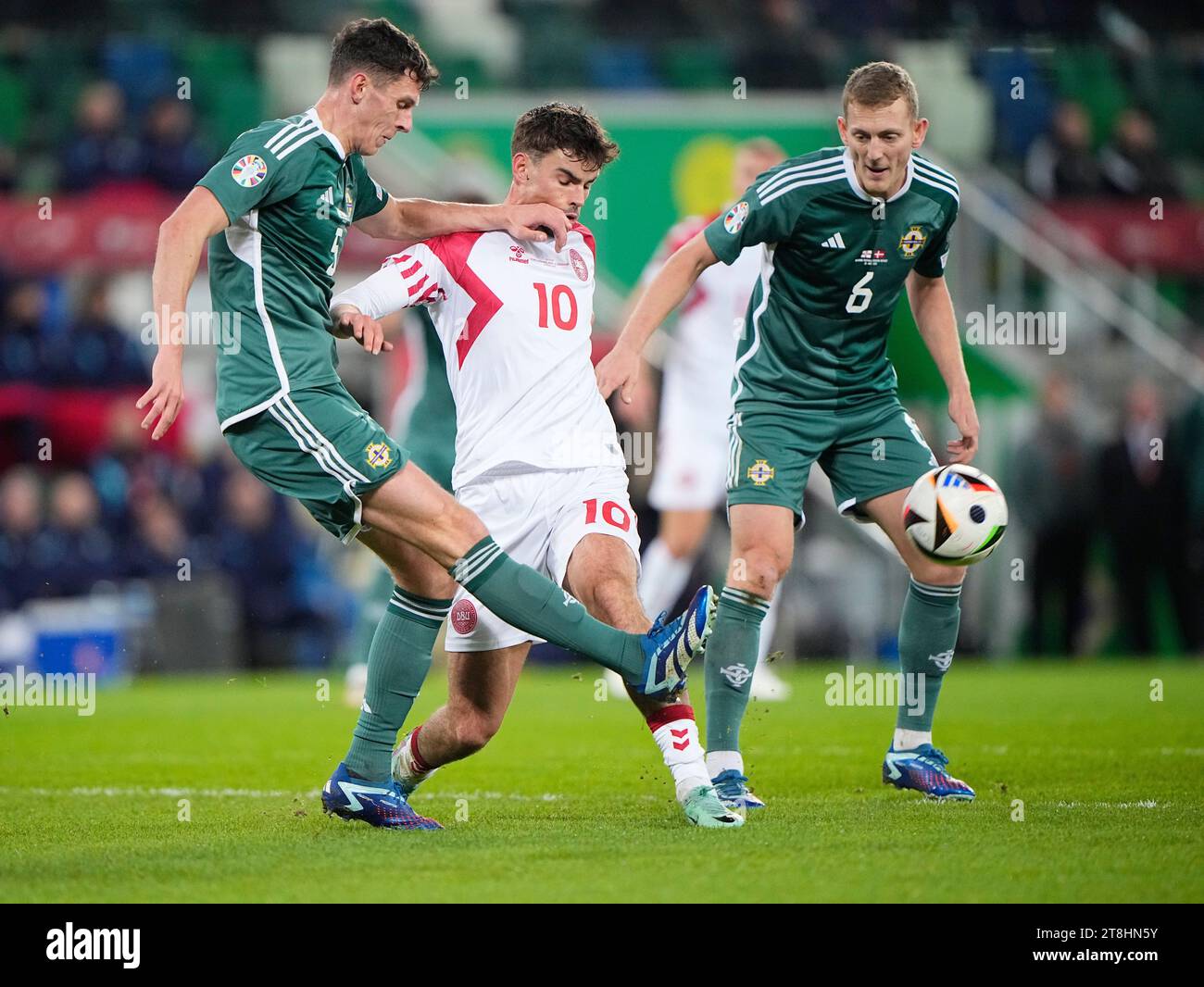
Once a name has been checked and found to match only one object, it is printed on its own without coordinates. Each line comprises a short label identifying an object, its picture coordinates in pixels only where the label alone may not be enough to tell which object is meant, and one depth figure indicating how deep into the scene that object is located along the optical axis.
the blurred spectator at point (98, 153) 14.50
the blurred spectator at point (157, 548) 12.83
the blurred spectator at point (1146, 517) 13.62
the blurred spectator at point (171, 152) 14.43
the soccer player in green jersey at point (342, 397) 4.97
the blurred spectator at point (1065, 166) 15.32
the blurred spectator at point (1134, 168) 15.41
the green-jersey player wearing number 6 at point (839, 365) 5.83
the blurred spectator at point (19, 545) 12.53
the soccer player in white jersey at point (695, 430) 9.90
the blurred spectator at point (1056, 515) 13.67
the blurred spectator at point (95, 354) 13.53
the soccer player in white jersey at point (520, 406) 5.52
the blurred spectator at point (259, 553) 13.02
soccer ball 5.72
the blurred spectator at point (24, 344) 13.51
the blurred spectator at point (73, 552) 12.66
